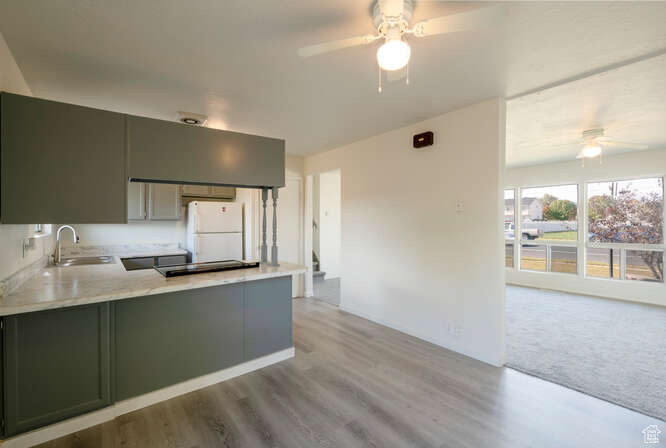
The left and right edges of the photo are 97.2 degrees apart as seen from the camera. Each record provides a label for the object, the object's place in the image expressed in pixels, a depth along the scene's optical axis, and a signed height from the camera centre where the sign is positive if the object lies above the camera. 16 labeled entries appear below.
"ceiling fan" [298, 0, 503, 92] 1.33 +0.94
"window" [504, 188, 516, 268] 6.20 +0.00
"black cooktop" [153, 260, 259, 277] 2.48 -0.39
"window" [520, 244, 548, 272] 5.86 -0.68
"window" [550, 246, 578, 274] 5.49 -0.68
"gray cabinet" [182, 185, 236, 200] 4.66 +0.54
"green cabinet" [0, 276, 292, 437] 1.73 -0.86
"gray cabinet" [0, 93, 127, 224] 1.78 +0.41
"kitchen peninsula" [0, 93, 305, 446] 1.76 -0.53
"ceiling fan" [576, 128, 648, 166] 3.73 +1.04
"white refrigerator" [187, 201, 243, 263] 4.36 -0.09
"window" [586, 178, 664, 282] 4.72 -0.10
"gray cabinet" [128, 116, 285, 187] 2.22 +0.59
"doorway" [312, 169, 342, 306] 6.88 -0.04
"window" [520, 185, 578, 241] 5.53 +0.22
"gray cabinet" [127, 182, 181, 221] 4.26 +0.34
